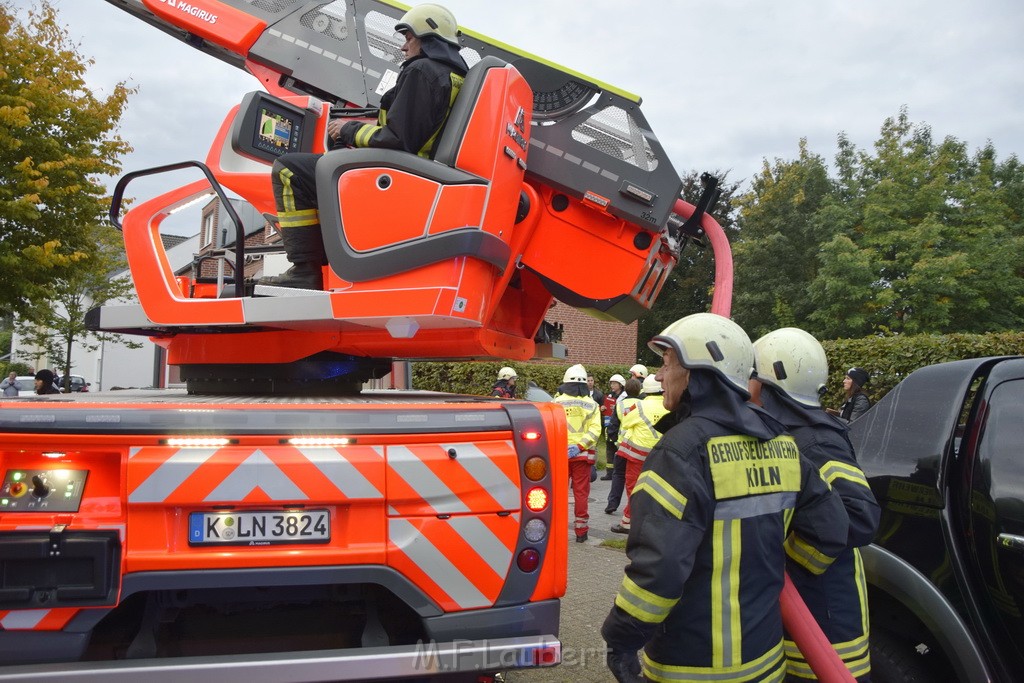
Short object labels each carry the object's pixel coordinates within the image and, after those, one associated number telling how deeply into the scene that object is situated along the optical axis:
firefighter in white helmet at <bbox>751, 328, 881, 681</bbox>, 2.71
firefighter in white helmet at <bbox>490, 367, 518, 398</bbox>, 10.15
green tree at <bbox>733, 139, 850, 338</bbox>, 32.88
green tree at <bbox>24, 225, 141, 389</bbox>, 11.73
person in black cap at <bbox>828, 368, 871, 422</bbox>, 8.73
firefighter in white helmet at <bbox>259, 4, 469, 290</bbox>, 3.42
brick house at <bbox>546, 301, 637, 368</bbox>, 28.55
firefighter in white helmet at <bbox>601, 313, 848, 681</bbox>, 2.18
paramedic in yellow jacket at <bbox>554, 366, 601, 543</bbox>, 8.51
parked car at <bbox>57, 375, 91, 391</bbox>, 25.58
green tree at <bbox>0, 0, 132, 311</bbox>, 10.52
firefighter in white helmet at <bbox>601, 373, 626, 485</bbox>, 12.64
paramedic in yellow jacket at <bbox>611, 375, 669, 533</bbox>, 8.31
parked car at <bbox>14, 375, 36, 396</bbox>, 25.43
